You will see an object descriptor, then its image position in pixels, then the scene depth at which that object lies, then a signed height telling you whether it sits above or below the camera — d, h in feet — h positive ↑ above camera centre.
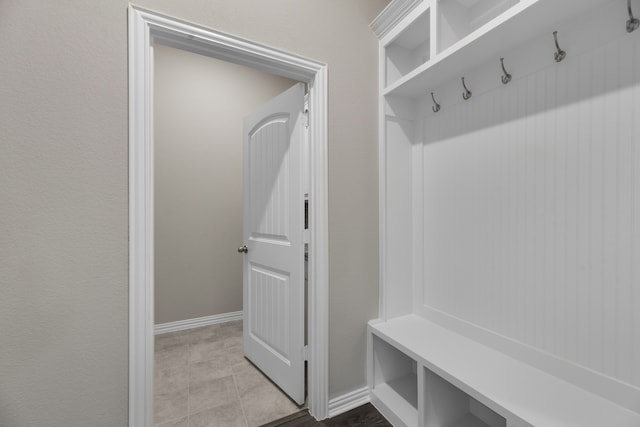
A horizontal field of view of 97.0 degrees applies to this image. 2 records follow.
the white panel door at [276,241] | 5.56 -0.58
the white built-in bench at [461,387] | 3.25 -2.27
